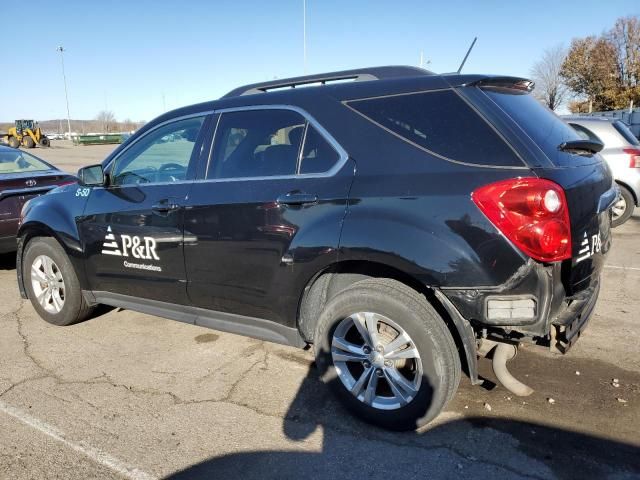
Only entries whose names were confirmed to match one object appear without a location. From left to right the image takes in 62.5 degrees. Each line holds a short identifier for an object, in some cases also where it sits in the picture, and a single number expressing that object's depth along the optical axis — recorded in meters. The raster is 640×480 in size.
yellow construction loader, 40.59
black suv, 2.56
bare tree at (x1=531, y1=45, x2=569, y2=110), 46.84
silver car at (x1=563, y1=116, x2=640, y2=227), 7.88
